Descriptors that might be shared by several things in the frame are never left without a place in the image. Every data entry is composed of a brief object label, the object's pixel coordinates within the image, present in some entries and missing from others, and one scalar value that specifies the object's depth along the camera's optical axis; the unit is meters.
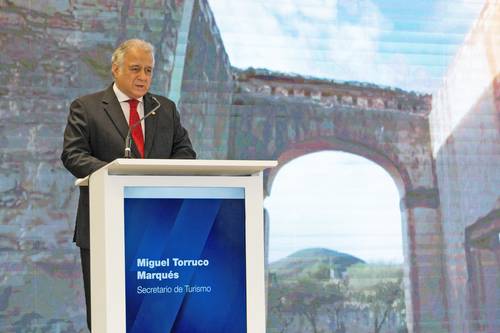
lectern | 4.55
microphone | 4.99
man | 5.46
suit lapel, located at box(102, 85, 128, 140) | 5.55
